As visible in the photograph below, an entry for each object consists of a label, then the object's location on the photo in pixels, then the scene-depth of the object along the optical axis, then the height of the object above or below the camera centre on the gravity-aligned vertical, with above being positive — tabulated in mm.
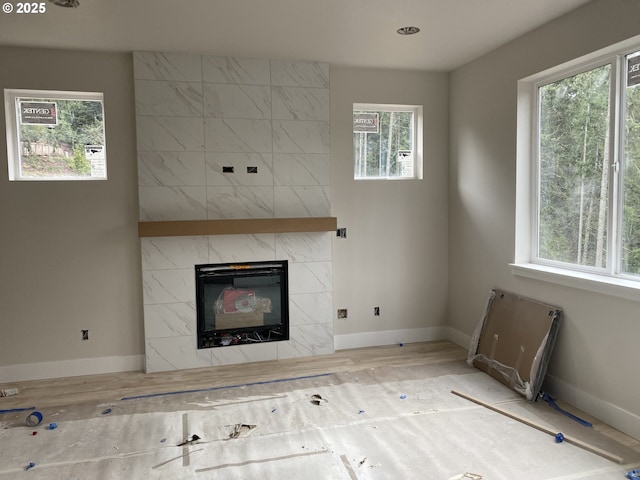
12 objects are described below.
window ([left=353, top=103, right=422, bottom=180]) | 4609 +712
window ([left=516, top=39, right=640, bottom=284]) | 2912 +302
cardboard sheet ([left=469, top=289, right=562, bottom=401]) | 3287 -1045
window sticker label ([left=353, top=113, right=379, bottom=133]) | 4582 +892
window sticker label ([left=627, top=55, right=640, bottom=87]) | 2832 +858
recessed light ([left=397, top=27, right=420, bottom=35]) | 3430 +1374
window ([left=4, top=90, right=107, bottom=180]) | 3869 +689
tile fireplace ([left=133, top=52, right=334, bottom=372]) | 3998 +298
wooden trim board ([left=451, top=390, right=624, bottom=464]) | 2551 -1390
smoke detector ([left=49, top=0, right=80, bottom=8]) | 2818 +1325
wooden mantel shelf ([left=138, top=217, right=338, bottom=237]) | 3826 -124
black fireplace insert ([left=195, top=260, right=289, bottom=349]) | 4195 -857
